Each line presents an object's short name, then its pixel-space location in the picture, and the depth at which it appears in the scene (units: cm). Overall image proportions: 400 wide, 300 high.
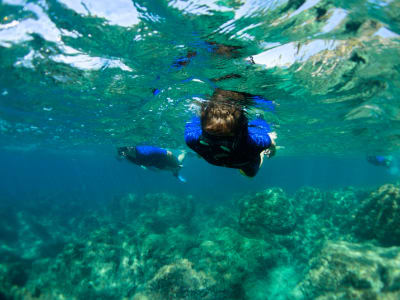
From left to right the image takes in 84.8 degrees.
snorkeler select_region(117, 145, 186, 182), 818
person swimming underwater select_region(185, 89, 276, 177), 224
